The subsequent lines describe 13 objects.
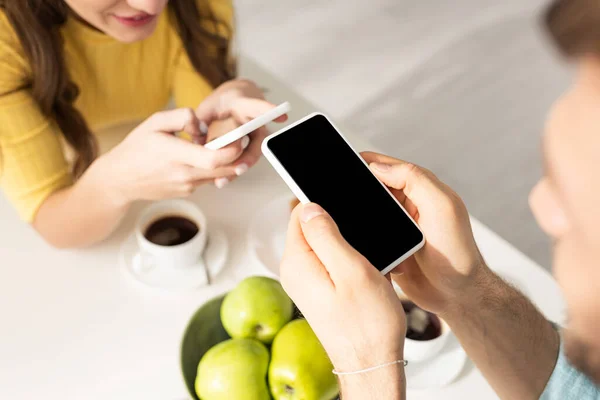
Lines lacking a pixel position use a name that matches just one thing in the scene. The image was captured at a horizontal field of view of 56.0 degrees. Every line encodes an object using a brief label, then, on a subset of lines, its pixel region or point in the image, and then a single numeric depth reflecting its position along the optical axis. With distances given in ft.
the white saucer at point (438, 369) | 2.37
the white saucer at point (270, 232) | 2.77
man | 1.23
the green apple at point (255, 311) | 2.14
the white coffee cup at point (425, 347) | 2.28
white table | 2.34
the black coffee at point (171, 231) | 2.67
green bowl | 2.11
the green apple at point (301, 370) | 1.95
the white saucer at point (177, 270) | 2.61
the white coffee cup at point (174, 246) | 2.55
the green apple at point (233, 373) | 1.97
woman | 2.54
